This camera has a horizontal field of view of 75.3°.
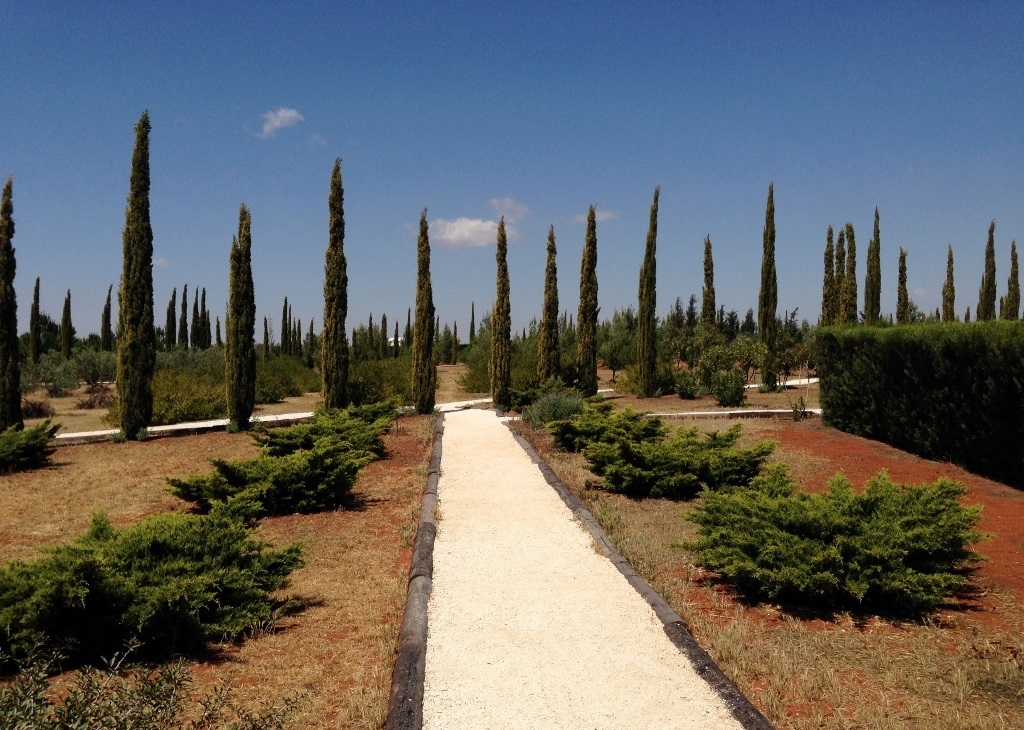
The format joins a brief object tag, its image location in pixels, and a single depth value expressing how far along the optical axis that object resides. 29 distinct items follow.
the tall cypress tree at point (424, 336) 24.34
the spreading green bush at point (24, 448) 13.72
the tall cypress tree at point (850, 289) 36.91
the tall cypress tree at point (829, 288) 42.09
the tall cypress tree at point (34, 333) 37.54
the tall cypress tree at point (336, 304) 22.48
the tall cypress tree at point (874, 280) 39.06
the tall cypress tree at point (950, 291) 48.62
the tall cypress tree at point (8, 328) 18.53
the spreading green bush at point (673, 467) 10.20
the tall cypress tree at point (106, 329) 46.72
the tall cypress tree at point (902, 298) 46.75
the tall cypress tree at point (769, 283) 32.62
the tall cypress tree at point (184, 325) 49.62
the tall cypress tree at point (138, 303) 18.72
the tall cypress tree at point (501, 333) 26.69
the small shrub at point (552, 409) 18.09
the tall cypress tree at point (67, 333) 40.44
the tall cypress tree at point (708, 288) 39.34
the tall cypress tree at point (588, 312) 29.80
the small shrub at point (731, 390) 25.48
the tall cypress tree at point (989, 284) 42.84
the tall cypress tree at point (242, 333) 20.17
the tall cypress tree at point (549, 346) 27.98
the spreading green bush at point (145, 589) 4.59
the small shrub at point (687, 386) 29.11
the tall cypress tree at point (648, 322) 30.97
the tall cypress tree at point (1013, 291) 46.91
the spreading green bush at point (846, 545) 5.70
